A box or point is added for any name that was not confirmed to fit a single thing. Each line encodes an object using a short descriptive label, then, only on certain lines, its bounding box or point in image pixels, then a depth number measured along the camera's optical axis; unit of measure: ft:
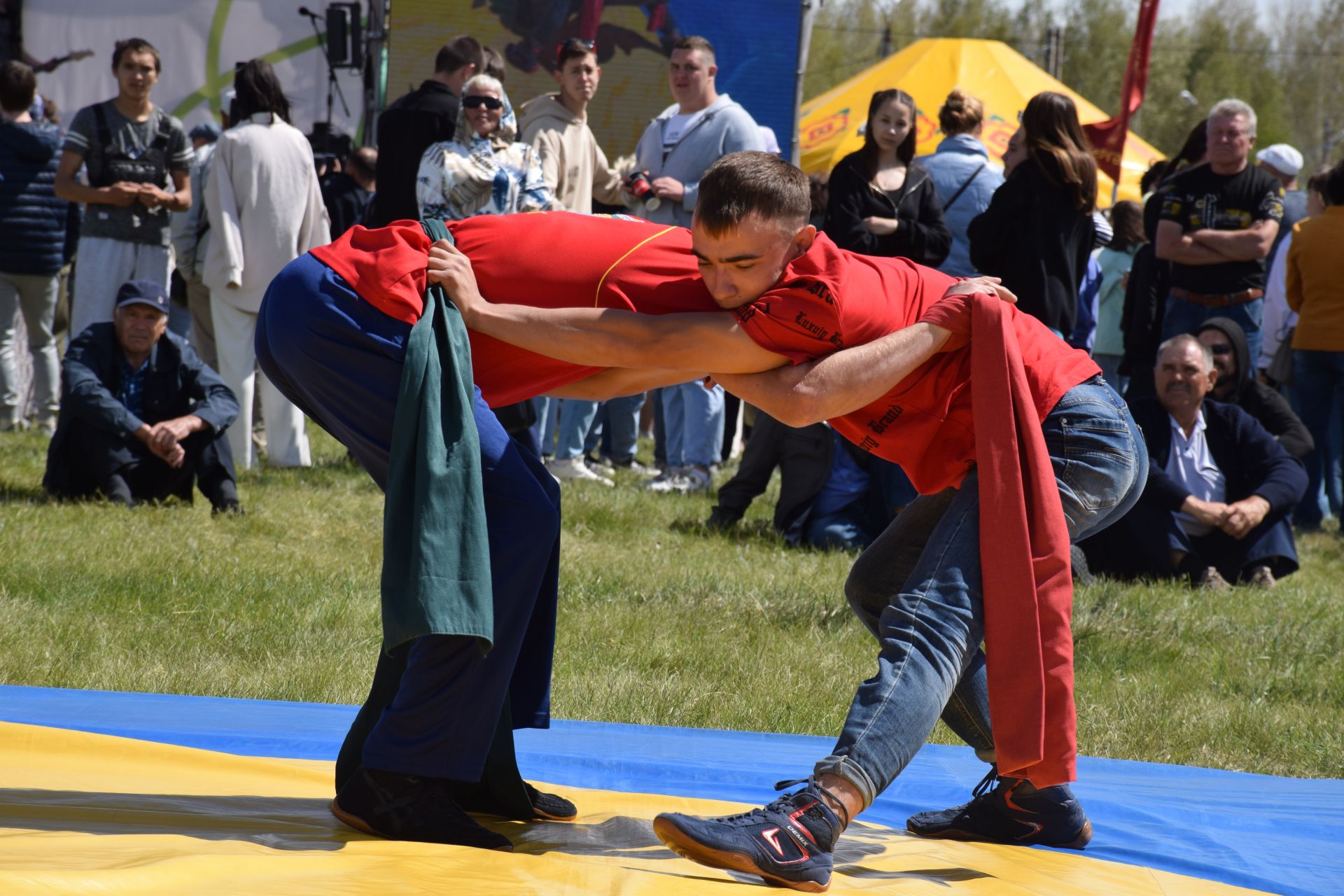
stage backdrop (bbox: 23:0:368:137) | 82.94
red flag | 81.25
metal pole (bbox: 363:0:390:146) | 77.56
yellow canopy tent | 103.91
